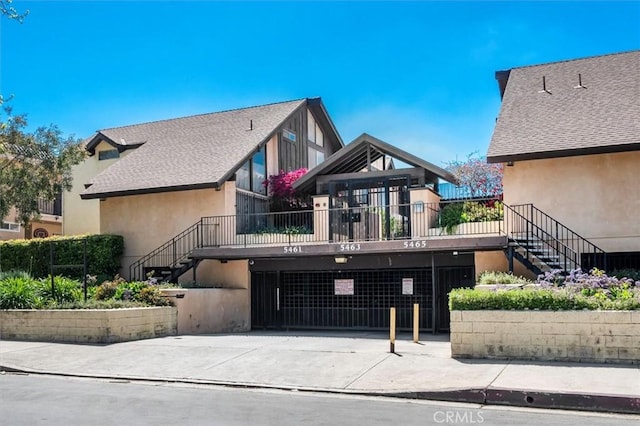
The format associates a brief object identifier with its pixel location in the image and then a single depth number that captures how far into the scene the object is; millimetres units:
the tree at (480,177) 27444
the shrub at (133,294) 17453
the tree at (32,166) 21328
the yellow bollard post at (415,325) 14600
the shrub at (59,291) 17484
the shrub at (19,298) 17141
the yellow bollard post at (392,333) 13328
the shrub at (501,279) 15784
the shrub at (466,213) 19844
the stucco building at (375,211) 17594
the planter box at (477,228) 19156
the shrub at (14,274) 21062
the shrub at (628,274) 15478
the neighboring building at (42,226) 33781
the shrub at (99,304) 16391
